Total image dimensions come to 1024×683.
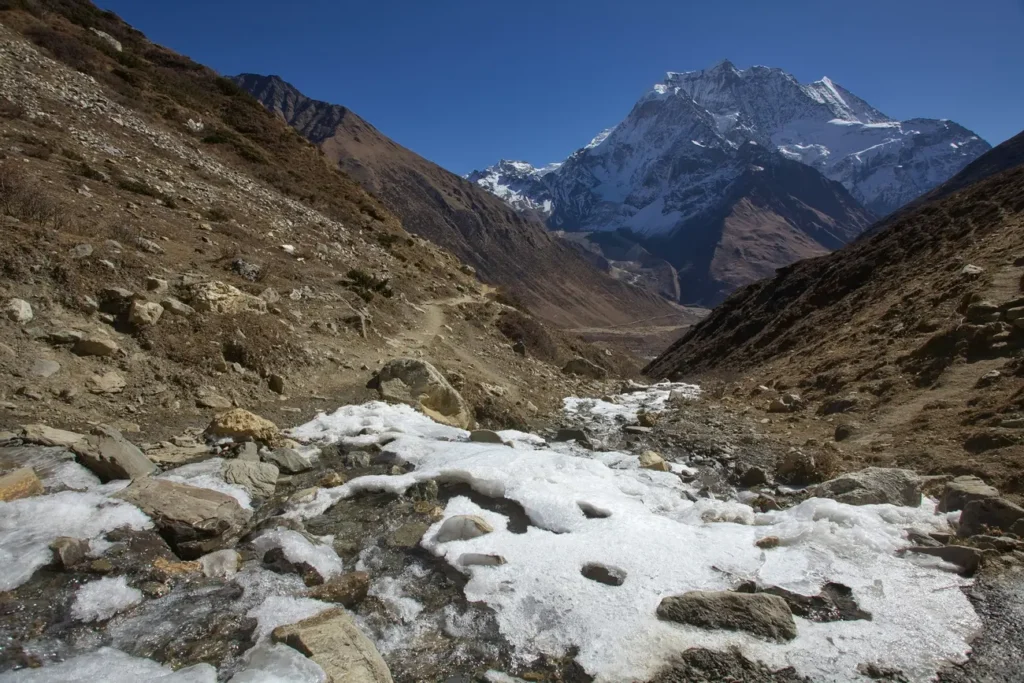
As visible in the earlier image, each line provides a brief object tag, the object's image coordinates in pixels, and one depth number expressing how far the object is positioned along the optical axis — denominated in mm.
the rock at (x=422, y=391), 12156
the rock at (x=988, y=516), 5988
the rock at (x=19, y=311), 8797
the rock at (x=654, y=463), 9945
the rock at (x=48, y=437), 7128
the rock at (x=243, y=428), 8609
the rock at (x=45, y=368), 8414
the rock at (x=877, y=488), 7094
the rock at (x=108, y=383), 8773
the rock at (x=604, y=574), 5695
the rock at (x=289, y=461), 8078
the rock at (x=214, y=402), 9602
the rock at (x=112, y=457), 6656
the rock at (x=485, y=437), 10289
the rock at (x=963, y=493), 6539
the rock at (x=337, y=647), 4156
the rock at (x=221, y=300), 11477
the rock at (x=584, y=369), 23734
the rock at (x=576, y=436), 12516
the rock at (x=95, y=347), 9102
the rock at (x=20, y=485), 5812
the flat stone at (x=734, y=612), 4906
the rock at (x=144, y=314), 10094
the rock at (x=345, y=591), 5234
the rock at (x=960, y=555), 5547
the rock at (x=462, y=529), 6441
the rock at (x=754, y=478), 9430
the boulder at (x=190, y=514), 5766
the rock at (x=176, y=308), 10820
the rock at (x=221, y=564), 5430
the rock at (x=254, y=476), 7234
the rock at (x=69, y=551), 5055
